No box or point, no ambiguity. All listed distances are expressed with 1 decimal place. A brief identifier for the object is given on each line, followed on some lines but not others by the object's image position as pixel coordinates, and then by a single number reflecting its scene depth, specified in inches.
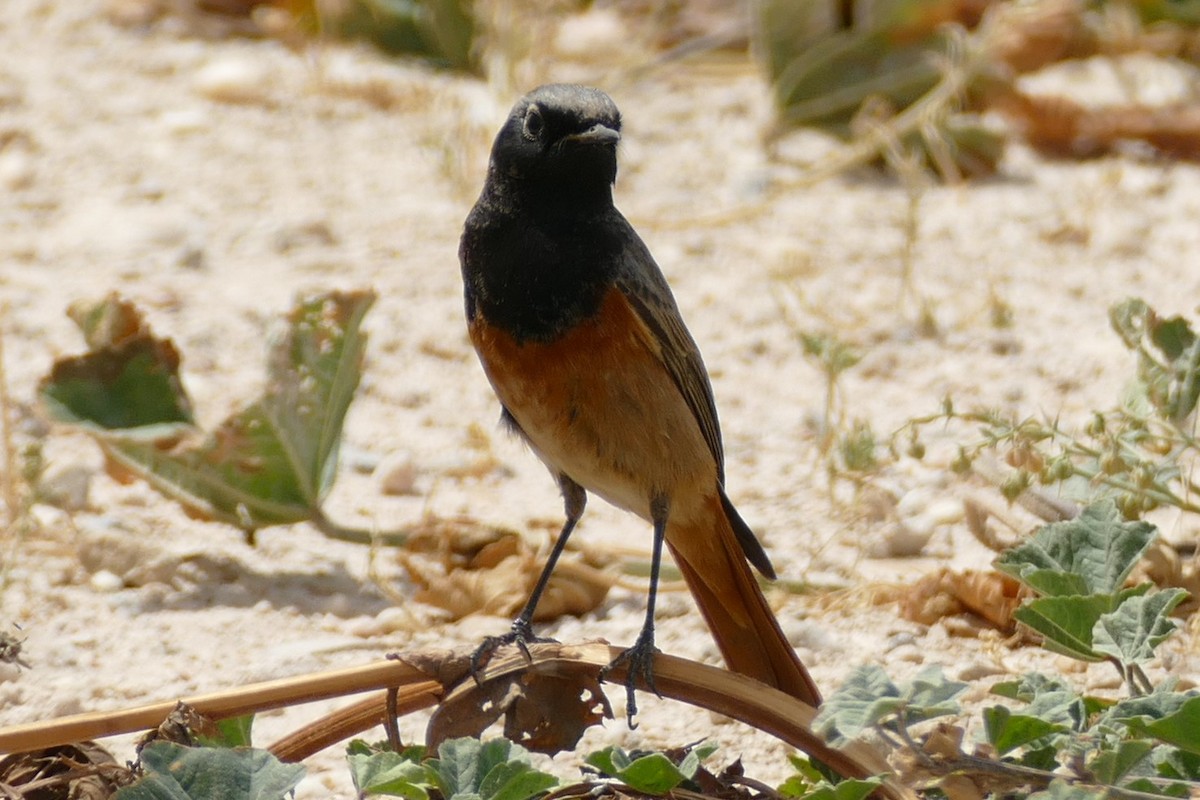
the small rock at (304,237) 515.2
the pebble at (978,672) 289.6
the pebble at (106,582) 333.4
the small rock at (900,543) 356.8
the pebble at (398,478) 392.5
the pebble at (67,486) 360.2
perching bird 290.0
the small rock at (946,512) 366.6
